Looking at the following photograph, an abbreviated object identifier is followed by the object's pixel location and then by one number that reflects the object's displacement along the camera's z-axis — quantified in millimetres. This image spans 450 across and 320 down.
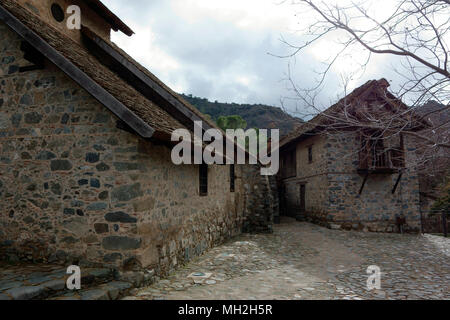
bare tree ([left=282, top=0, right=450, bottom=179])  3830
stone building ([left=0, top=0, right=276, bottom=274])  4773
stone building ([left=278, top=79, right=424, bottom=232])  13031
